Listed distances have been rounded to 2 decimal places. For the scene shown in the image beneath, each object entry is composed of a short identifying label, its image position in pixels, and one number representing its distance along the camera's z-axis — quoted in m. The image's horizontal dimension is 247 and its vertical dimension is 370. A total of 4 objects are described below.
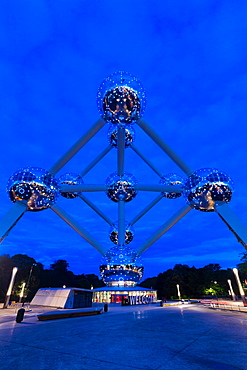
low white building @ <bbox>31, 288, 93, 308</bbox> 20.48
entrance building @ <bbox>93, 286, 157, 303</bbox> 32.19
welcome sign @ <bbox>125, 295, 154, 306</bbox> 26.23
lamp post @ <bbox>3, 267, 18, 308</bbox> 21.80
